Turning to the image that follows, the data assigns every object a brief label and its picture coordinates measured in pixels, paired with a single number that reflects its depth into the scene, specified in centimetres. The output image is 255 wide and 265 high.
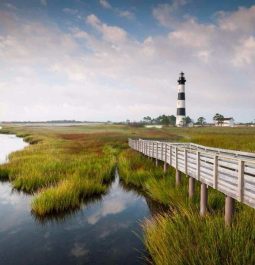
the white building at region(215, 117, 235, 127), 15188
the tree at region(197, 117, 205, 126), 19145
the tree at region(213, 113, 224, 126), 15375
